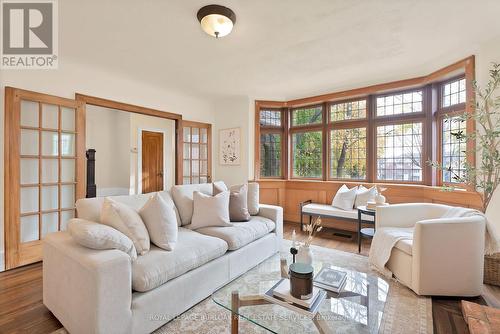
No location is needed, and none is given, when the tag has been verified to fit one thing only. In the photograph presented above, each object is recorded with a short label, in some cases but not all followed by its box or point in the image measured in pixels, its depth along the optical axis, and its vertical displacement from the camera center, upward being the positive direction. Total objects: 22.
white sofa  1.40 -0.78
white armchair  2.08 -0.78
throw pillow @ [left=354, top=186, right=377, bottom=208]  3.75 -0.45
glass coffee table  1.31 -0.84
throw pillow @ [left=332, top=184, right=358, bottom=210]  3.81 -0.50
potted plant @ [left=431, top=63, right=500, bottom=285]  2.35 +0.22
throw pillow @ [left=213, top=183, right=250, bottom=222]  2.88 -0.45
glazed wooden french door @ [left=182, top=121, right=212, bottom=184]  4.76 +0.31
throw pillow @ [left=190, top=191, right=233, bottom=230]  2.59 -0.48
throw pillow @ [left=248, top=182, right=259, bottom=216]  3.16 -0.42
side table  3.08 -0.74
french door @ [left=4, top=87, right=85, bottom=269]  2.65 +0.00
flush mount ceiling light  2.05 +1.31
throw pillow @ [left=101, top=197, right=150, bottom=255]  1.82 -0.43
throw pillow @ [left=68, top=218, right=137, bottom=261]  1.52 -0.45
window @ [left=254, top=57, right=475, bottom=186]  3.42 +0.61
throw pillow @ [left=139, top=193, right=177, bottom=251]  1.97 -0.46
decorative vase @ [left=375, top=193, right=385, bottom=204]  3.29 -0.43
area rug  1.68 -1.13
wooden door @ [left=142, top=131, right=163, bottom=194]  5.98 +0.16
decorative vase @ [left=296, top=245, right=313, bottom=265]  1.77 -0.65
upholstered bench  3.53 -0.70
